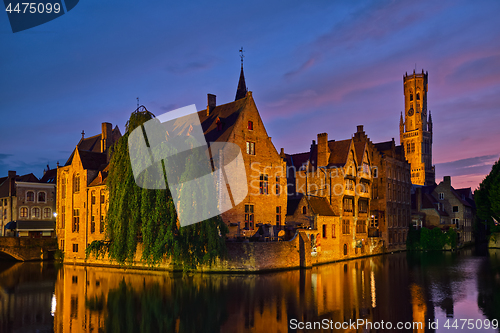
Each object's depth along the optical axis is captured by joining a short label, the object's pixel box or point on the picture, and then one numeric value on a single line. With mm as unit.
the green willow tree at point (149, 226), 27547
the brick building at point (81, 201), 40906
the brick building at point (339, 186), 42594
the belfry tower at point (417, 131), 141500
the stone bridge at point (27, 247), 43781
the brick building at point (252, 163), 36938
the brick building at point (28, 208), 50156
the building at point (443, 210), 62812
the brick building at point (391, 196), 53562
